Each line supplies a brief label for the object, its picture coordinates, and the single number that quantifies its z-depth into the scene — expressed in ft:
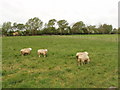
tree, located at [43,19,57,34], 263.00
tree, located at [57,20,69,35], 280.31
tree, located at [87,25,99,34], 307.17
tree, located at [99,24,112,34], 319.27
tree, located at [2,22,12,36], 283.69
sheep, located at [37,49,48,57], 41.11
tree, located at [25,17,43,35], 288.71
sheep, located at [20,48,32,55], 44.42
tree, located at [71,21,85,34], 279.90
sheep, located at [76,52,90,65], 30.07
